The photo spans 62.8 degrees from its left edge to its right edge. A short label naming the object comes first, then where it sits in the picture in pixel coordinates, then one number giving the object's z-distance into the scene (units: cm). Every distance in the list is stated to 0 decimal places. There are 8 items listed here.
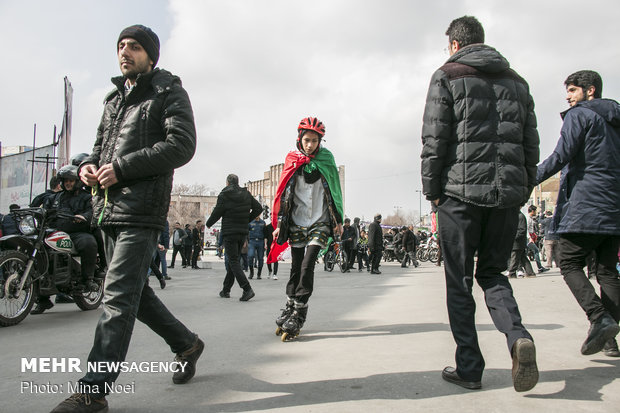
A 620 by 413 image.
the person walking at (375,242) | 1706
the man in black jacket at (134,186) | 263
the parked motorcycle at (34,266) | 553
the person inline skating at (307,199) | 505
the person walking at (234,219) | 822
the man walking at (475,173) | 297
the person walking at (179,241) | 2003
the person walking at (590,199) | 375
